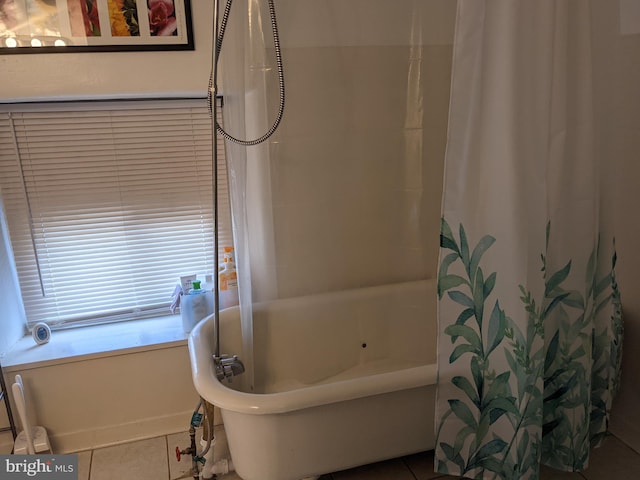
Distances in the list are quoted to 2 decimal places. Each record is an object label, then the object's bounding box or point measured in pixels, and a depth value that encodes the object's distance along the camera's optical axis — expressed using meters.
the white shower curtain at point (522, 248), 1.22
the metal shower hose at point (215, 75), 1.43
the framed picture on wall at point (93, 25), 1.66
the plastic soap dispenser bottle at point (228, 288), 2.01
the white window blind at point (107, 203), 1.99
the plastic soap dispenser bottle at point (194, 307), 2.04
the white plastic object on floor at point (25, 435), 1.71
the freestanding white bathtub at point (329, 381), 1.47
